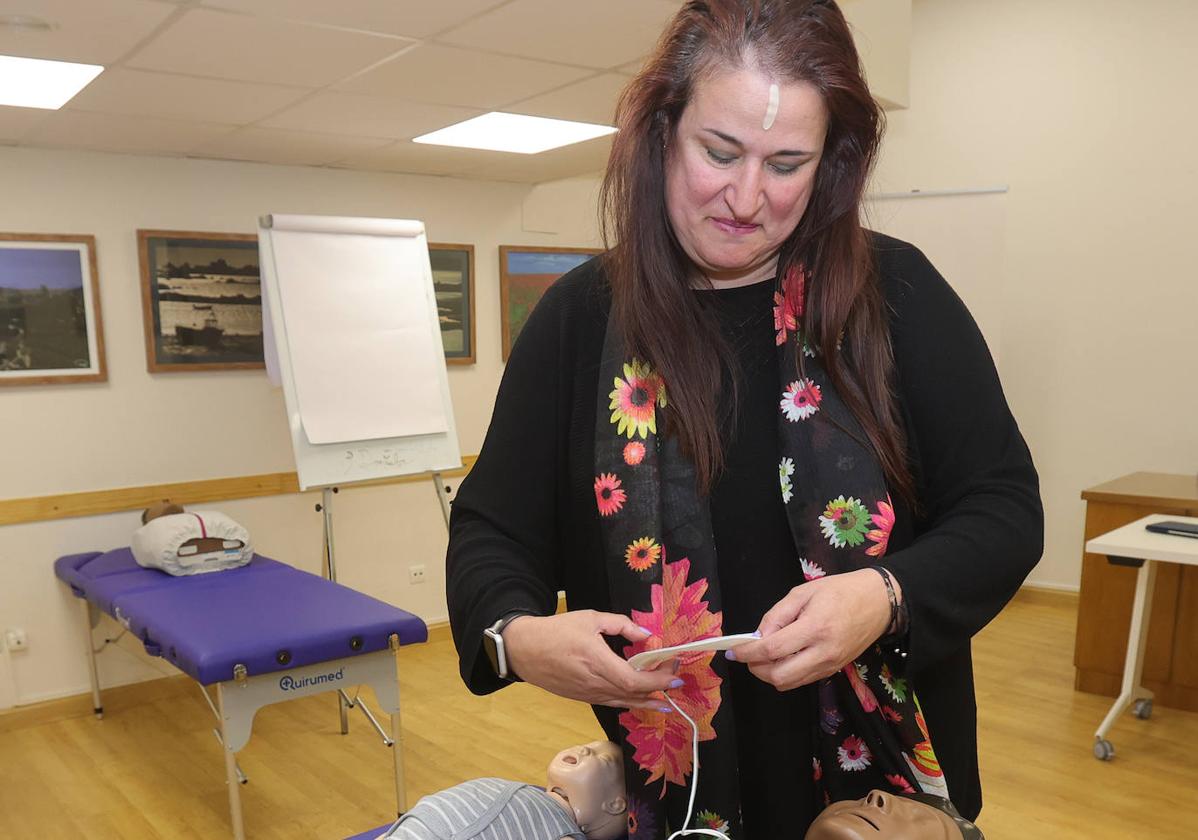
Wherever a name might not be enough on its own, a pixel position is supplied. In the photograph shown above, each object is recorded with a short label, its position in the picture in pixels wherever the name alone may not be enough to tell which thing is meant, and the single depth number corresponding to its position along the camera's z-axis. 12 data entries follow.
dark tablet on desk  3.04
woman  0.86
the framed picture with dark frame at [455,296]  4.57
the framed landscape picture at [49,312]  3.55
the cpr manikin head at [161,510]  3.67
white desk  2.87
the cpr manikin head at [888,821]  0.84
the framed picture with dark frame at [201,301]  3.84
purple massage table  2.55
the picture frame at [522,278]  4.80
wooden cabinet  3.54
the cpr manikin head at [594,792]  1.13
